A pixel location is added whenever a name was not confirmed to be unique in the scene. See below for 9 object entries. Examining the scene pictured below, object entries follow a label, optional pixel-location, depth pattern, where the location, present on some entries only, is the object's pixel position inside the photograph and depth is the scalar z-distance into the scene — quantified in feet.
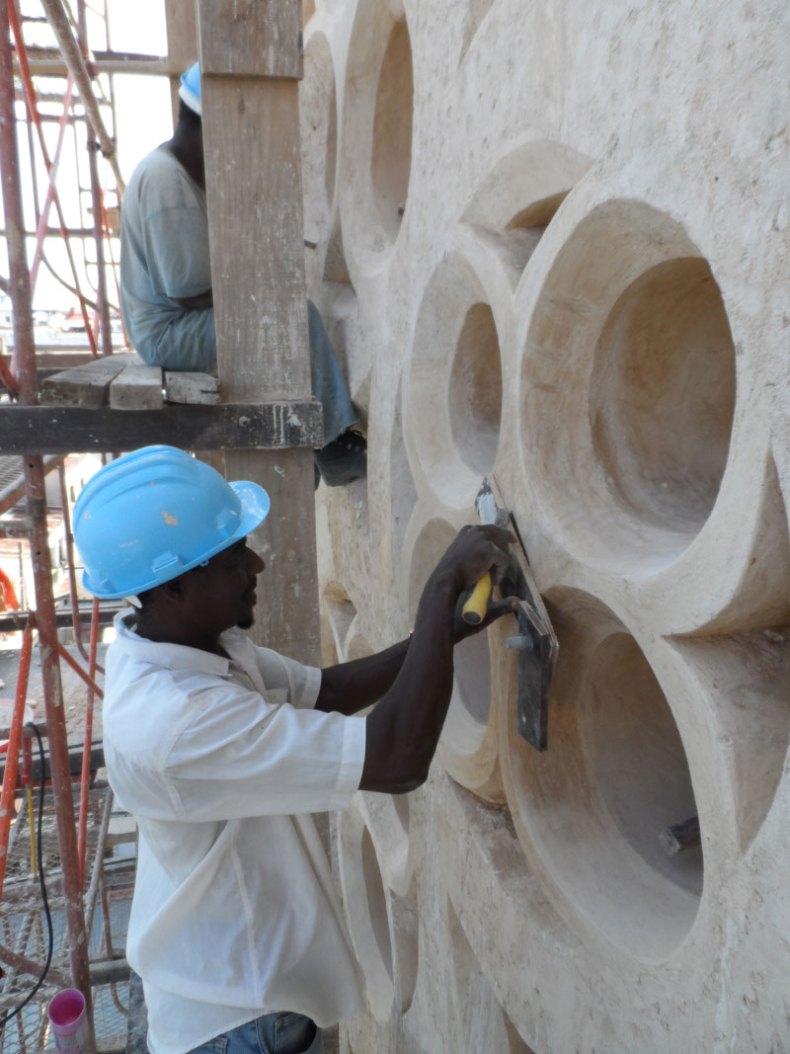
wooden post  8.57
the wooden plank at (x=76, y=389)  8.29
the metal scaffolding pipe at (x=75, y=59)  12.11
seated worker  10.13
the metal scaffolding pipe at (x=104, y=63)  17.57
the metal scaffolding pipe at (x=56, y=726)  10.50
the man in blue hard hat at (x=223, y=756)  5.75
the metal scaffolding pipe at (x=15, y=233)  9.86
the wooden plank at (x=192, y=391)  8.79
